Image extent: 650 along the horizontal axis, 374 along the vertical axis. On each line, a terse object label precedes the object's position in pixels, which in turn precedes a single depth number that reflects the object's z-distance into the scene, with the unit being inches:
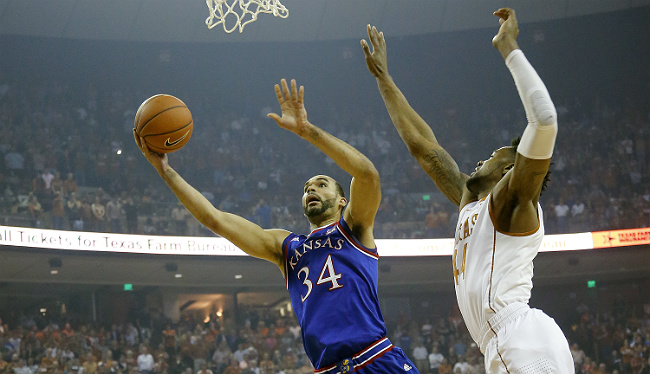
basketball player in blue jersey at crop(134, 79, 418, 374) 133.2
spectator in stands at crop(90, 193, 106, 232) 549.6
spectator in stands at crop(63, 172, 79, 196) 568.8
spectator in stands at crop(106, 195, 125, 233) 560.1
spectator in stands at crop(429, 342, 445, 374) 588.7
